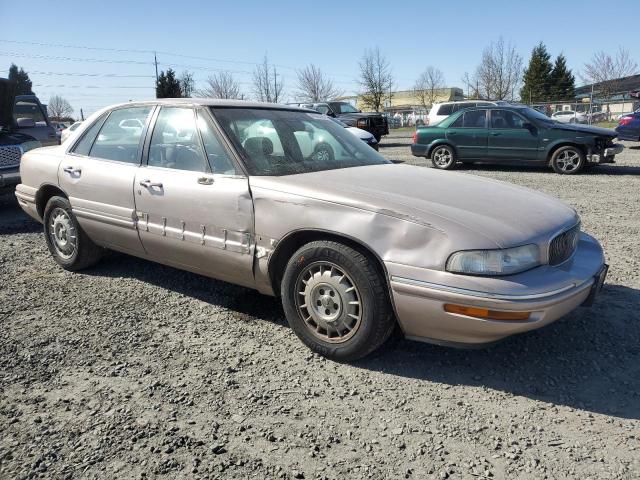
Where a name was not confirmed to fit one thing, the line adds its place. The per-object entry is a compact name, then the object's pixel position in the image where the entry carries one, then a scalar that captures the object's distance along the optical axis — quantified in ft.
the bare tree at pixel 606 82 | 140.26
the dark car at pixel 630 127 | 52.08
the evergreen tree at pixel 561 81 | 170.21
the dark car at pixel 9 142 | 25.32
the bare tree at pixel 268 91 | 169.89
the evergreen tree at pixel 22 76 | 224.12
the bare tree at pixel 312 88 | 184.44
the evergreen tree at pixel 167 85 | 125.70
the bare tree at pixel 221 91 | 177.27
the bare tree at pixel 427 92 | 207.43
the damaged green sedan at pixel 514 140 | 35.88
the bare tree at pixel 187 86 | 140.15
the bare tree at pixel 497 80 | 156.15
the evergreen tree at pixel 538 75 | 169.27
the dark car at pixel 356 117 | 62.59
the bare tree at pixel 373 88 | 162.20
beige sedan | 8.64
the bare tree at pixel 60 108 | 262.67
